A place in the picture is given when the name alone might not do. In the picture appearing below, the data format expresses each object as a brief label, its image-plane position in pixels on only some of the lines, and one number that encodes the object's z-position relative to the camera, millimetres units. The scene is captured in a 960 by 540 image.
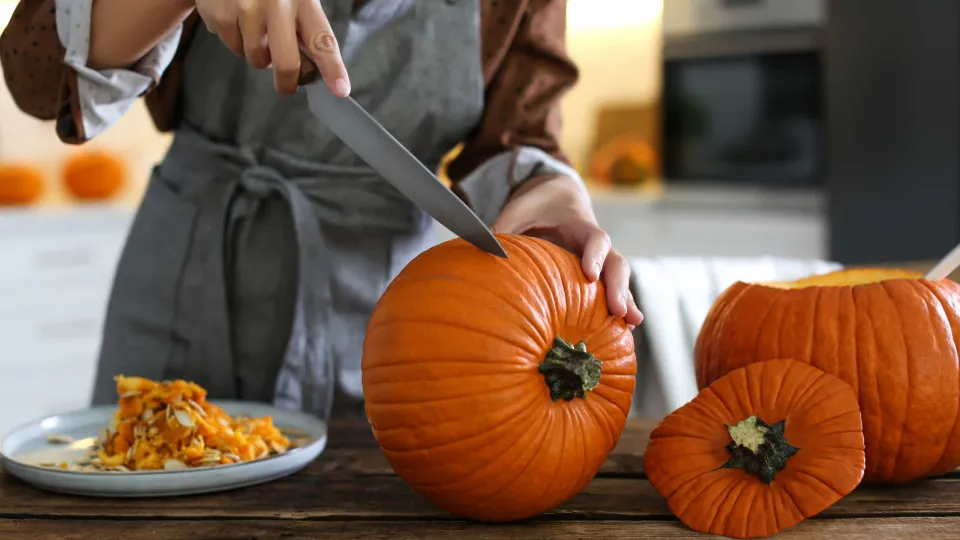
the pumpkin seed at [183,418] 822
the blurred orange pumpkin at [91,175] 3506
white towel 1663
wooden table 691
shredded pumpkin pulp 812
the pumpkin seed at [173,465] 797
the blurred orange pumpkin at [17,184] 3340
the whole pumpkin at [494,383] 678
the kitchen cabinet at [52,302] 3078
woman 1111
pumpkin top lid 681
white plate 759
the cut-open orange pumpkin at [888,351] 762
